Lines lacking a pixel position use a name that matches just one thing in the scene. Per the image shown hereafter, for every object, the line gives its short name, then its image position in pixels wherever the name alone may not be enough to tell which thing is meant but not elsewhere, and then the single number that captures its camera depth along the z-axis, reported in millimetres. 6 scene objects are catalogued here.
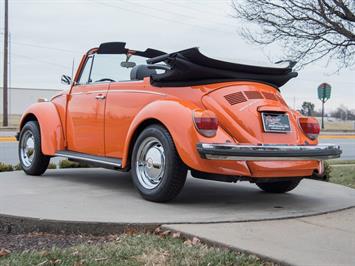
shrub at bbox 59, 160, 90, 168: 9102
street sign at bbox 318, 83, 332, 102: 32969
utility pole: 32219
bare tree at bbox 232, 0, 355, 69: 8320
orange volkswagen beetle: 5285
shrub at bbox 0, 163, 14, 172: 8562
